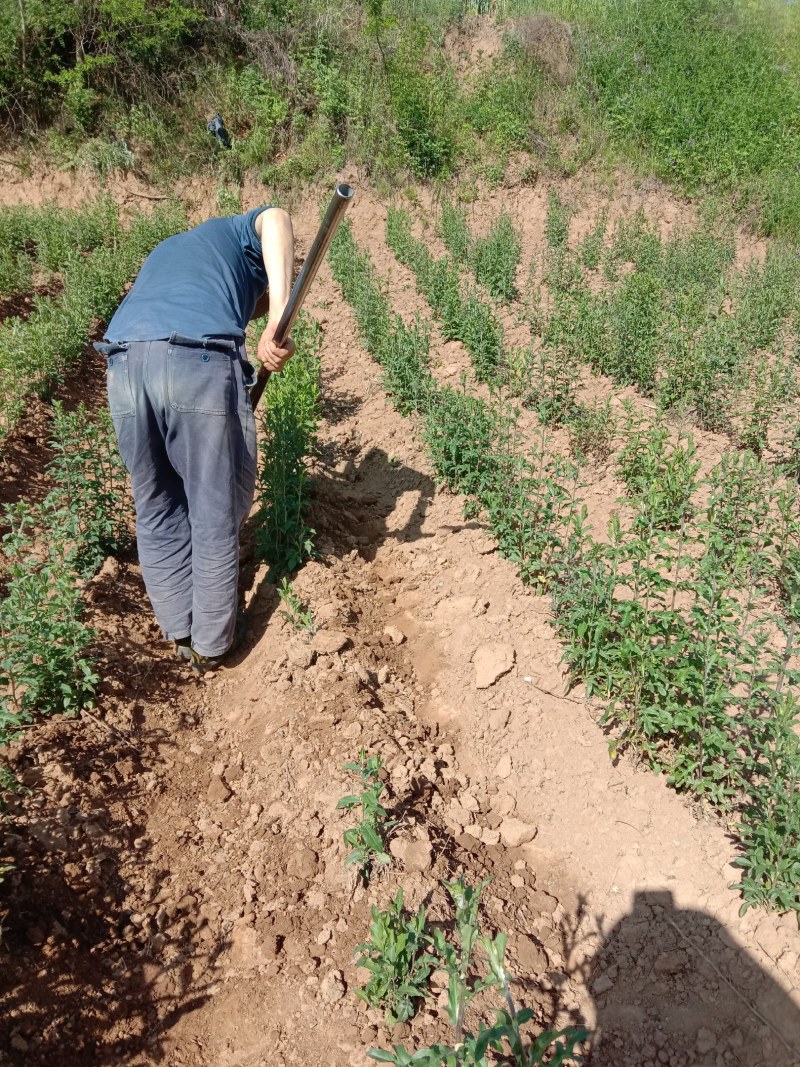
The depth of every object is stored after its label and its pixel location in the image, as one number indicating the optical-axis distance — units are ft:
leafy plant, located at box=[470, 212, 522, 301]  28.25
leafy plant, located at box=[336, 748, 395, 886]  8.23
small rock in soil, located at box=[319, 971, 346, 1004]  7.40
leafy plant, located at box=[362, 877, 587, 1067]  5.61
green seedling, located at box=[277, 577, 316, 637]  11.73
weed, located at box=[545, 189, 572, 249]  36.11
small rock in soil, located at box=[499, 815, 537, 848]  9.56
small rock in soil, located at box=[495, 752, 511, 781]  10.41
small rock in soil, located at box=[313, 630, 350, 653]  11.45
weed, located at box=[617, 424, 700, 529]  13.98
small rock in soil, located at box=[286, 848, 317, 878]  8.63
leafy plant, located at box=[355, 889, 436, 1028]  6.96
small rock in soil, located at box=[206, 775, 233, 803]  9.68
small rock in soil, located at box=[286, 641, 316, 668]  11.26
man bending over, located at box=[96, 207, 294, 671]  9.91
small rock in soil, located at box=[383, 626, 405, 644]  12.77
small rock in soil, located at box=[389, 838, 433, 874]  8.55
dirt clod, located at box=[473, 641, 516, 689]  11.66
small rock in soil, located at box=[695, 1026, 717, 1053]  7.44
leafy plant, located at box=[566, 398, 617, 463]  17.54
